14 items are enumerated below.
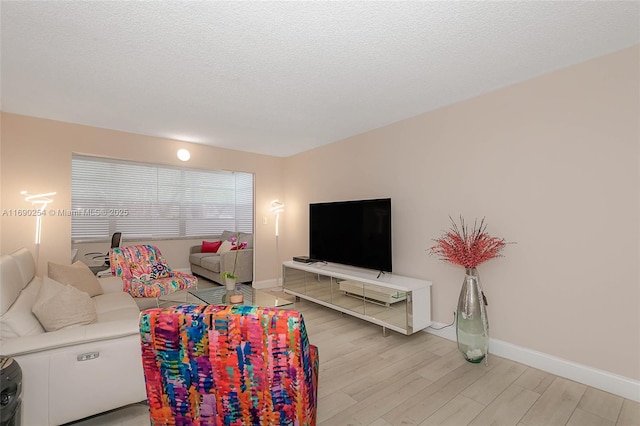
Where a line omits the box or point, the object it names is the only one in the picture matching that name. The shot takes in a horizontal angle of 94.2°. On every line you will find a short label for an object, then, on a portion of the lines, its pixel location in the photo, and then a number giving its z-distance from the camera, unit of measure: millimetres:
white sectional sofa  1593
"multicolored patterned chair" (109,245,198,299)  3592
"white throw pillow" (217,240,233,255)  6002
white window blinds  5859
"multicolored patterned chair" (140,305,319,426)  1153
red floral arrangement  2600
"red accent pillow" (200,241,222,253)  6555
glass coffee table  3009
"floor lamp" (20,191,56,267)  3311
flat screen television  3448
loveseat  5449
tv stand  2990
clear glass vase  2562
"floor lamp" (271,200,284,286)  5461
